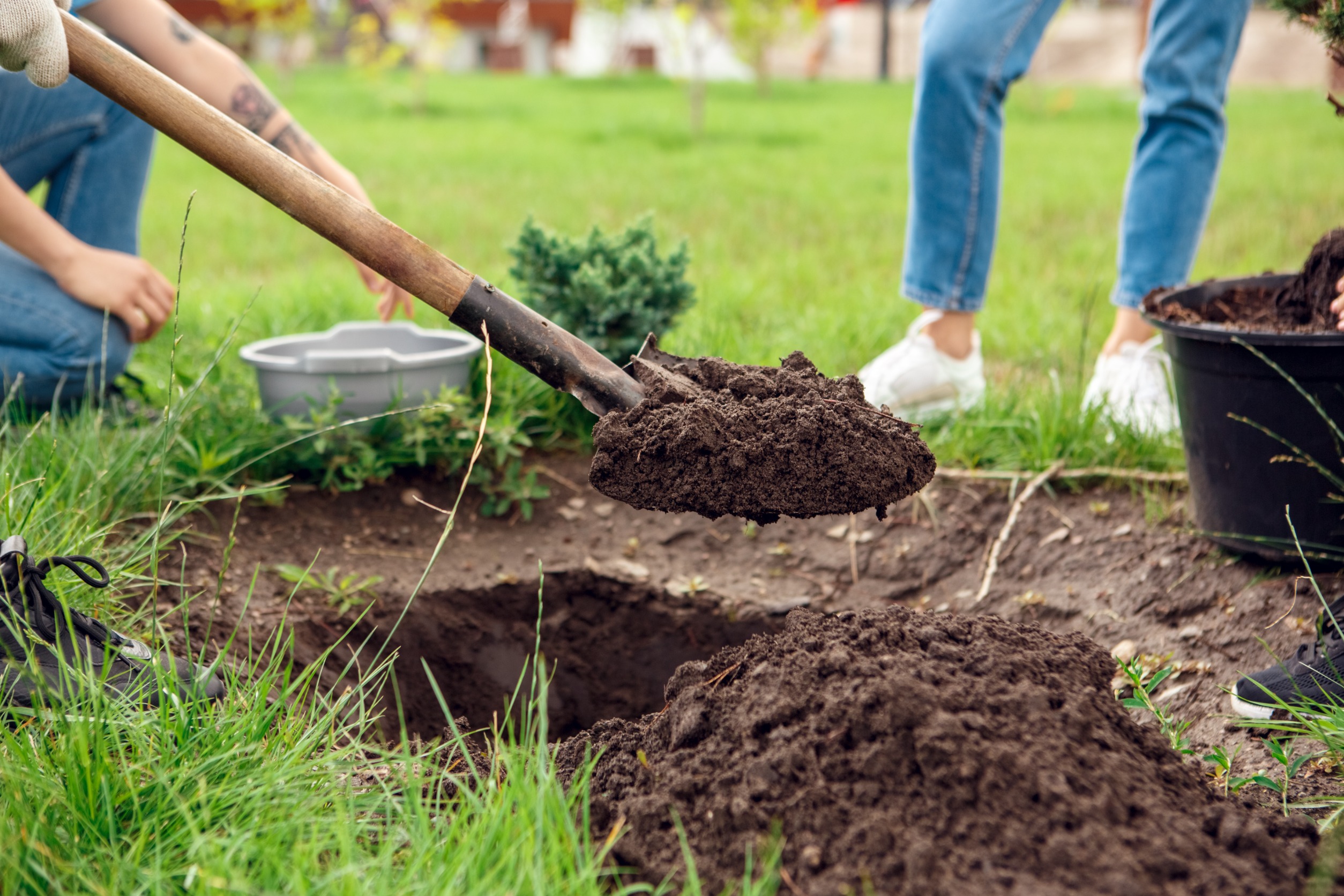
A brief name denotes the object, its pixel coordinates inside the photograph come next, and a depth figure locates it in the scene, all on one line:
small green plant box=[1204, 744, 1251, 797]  1.41
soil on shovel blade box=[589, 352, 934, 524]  1.59
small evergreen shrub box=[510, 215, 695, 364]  2.67
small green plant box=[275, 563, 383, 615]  2.13
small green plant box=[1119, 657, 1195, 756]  1.50
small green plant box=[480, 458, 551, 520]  2.54
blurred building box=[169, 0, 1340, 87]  21.97
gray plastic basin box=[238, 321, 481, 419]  2.48
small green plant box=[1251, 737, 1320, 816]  1.40
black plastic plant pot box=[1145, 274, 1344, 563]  1.84
